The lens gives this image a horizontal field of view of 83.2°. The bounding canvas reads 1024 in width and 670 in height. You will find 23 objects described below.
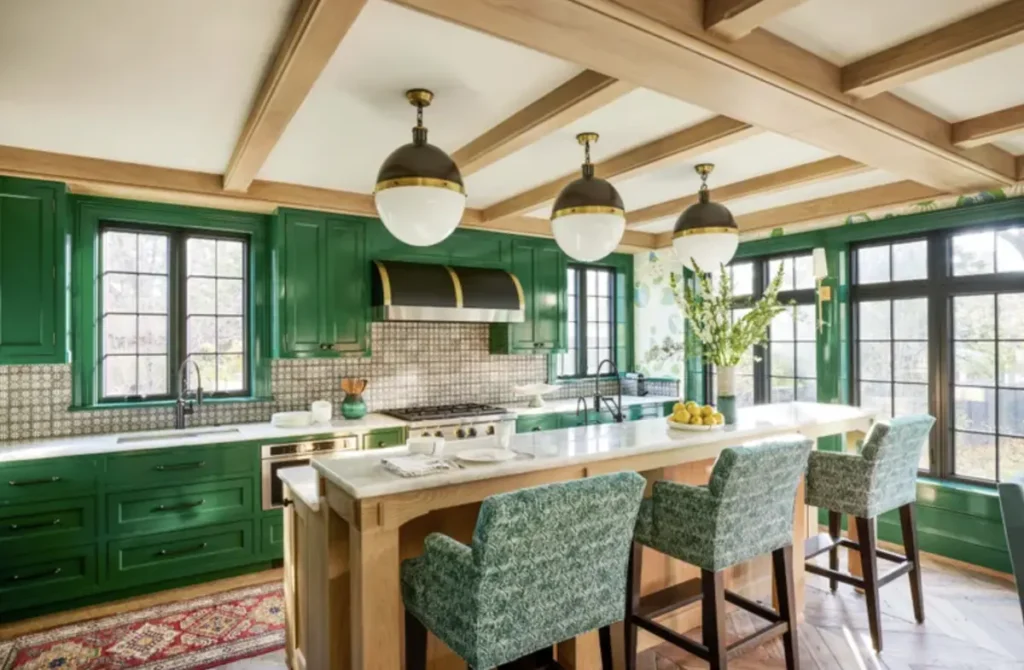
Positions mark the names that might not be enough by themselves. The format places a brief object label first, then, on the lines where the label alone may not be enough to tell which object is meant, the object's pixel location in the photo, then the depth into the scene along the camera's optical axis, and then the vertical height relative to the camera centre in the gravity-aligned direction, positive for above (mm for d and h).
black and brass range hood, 4207 +323
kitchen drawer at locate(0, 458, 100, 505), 3002 -747
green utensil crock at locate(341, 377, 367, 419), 4207 -468
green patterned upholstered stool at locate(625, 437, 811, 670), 2033 -732
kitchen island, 1776 -652
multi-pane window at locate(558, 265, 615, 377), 5840 +152
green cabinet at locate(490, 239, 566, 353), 5062 +301
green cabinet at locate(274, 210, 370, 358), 4027 +376
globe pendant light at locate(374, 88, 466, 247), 1967 +502
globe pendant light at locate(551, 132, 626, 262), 2357 +486
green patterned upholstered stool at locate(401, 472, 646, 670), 1488 -660
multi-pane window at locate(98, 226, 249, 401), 3863 +189
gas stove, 4121 -623
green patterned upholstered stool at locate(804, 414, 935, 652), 2686 -756
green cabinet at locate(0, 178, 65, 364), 3211 +385
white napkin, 1871 -437
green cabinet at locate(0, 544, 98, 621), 3018 -1281
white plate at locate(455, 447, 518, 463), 2041 -437
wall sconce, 4266 +427
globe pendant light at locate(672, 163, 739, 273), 2842 +491
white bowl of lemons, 2764 -411
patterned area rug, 2697 -1500
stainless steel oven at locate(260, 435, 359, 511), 3641 -780
